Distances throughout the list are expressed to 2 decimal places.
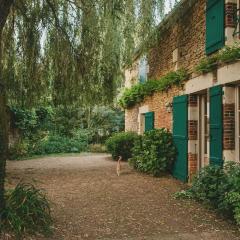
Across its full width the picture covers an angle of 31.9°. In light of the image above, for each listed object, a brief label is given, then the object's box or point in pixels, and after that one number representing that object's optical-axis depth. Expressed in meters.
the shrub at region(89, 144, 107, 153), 21.38
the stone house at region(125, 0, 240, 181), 7.66
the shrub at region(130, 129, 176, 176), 10.84
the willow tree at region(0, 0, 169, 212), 8.06
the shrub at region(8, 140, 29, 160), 17.38
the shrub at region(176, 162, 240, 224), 6.08
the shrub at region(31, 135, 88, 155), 19.75
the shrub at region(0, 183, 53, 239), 5.44
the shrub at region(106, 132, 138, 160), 15.71
